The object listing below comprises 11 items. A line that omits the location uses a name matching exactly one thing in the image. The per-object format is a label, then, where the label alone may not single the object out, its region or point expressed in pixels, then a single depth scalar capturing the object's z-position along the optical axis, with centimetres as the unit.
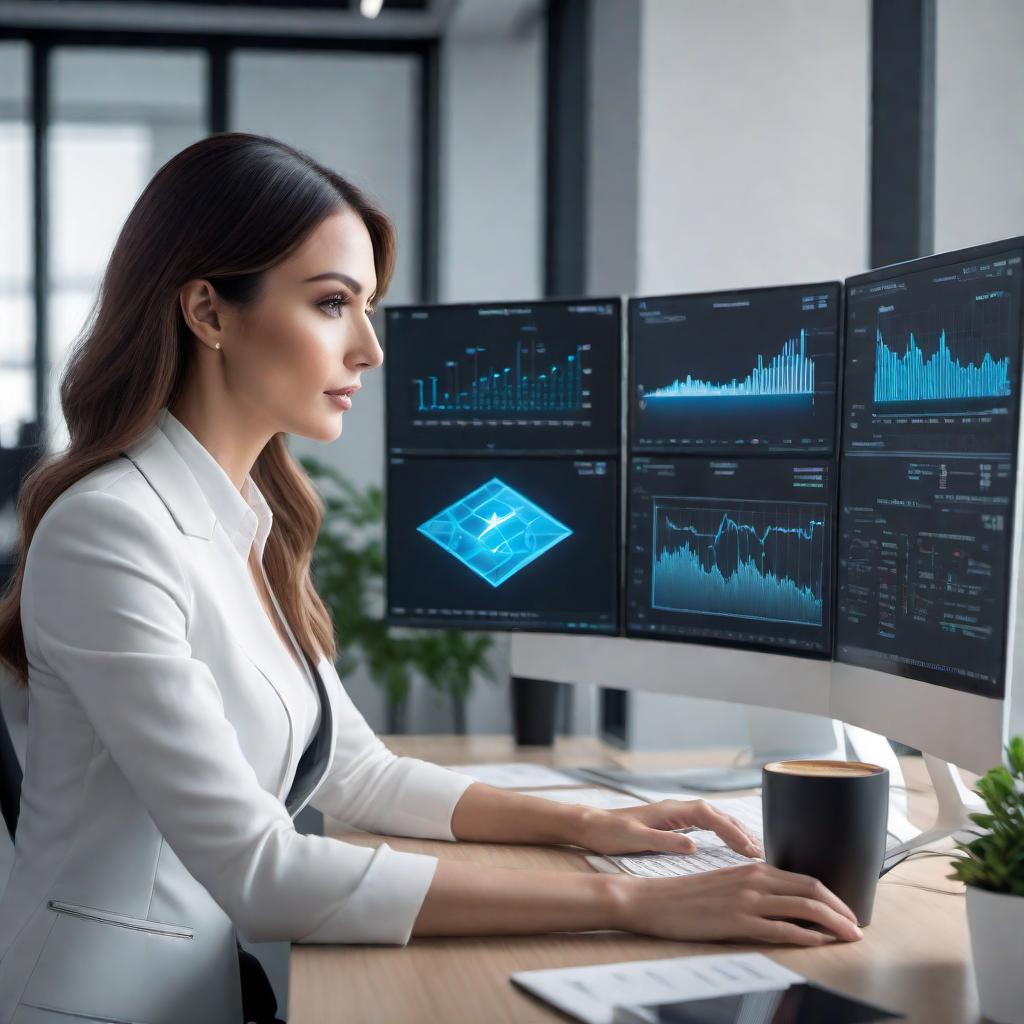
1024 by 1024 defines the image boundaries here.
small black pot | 195
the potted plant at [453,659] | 411
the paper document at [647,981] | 87
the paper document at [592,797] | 150
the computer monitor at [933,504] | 109
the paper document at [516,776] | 161
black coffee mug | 102
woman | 100
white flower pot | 85
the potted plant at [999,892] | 86
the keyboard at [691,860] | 118
